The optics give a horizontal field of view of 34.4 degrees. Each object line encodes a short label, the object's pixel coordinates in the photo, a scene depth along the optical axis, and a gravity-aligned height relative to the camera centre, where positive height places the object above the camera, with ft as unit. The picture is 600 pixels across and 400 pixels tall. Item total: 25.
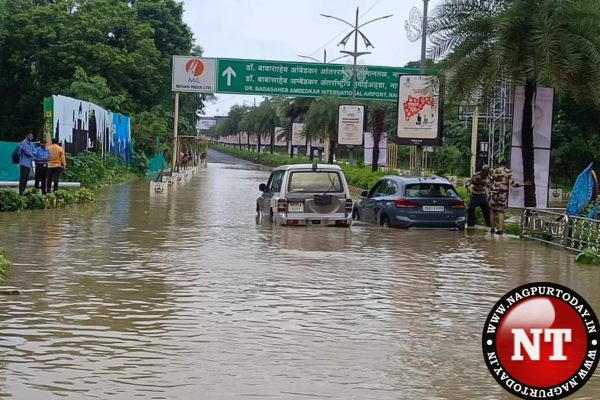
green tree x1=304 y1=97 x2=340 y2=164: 196.75 +6.26
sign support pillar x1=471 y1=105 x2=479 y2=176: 140.57 +1.49
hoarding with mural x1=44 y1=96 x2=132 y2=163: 98.63 +1.97
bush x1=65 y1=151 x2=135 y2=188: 110.93 -3.41
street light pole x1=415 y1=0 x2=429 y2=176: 96.11 +9.30
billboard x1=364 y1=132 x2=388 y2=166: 178.19 +0.26
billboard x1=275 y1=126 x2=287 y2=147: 313.94 +4.36
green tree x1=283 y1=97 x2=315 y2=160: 236.43 +9.86
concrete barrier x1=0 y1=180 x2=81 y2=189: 93.86 -4.34
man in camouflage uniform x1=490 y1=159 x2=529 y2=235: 70.59 -2.77
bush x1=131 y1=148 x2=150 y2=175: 176.35 -3.49
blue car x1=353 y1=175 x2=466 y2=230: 71.20 -3.85
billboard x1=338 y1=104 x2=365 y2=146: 148.46 +4.24
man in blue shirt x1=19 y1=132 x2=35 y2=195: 80.59 -1.54
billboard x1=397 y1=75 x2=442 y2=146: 97.14 +3.81
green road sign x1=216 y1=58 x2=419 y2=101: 154.71 +11.36
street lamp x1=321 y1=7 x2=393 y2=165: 151.94 +17.47
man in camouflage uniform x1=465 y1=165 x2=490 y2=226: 73.72 -2.95
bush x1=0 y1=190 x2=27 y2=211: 75.05 -4.73
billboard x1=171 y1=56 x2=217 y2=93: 154.92 +11.48
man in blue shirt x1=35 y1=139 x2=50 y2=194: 82.89 -2.07
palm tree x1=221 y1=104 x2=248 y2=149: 491.67 +14.88
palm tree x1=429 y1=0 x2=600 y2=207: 69.51 +7.96
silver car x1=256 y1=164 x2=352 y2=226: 69.36 -3.42
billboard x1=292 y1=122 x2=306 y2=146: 236.02 +4.18
